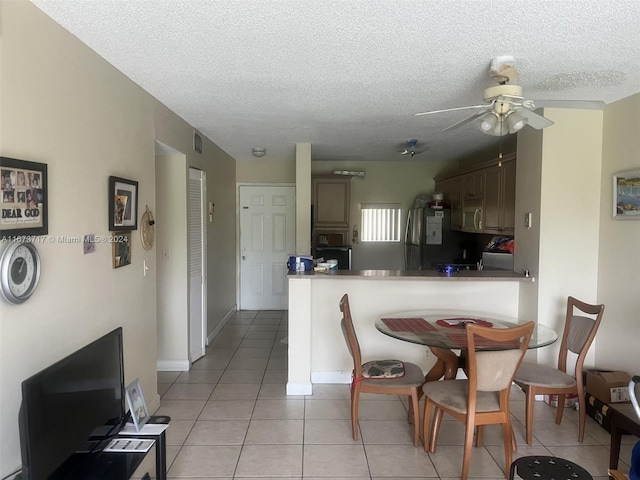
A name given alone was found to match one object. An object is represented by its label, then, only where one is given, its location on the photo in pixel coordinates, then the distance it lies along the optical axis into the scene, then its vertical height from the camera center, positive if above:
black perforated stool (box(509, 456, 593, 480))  1.84 -1.11
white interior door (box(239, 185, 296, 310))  6.07 -0.22
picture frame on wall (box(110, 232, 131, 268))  2.41 -0.13
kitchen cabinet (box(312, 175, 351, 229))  5.81 +0.42
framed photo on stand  1.98 -0.89
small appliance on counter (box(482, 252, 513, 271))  3.86 -0.29
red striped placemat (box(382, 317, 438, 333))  2.75 -0.66
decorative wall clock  1.50 -0.17
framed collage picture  1.50 +0.11
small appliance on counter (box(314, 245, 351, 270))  5.67 -0.35
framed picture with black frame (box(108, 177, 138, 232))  2.33 +0.13
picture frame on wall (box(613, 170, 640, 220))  2.82 +0.26
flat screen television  1.37 -0.71
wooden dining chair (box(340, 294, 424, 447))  2.65 -0.99
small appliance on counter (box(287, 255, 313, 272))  3.56 -0.31
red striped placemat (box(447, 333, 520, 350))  2.34 -0.66
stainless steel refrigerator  5.43 -0.12
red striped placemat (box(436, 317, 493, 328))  2.84 -0.65
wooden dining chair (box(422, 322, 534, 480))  2.18 -0.85
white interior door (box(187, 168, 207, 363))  4.03 -0.37
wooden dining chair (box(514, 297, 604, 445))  2.68 -0.96
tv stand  1.59 -1.00
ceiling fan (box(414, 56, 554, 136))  2.17 +0.68
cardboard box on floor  2.84 -1.08
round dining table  2.42 -0.66
